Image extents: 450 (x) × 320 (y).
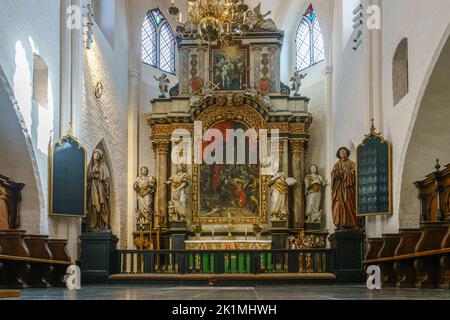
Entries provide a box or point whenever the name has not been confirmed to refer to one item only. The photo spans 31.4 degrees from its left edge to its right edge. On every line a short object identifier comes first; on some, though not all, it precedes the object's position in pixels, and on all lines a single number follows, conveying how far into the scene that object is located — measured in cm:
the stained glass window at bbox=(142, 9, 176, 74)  2630
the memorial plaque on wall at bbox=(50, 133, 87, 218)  1605
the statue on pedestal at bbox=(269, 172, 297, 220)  2247
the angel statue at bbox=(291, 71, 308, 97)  2355
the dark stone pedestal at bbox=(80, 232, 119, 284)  1595
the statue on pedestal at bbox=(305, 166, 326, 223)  2283
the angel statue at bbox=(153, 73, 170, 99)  2400
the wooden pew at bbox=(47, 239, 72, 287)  1490
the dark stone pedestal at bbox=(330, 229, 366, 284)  1568
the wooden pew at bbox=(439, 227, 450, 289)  1134
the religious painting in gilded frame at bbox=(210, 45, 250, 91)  2403
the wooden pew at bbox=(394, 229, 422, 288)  1340
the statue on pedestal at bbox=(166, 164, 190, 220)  2255
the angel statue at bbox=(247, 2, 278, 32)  2420
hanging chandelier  1423
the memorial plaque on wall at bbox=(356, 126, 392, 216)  1625
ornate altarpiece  2306
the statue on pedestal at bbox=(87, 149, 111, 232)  1722
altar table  1619
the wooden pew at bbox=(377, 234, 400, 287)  1427
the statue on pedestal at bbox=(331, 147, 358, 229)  1750
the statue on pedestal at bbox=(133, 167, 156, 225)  2303
